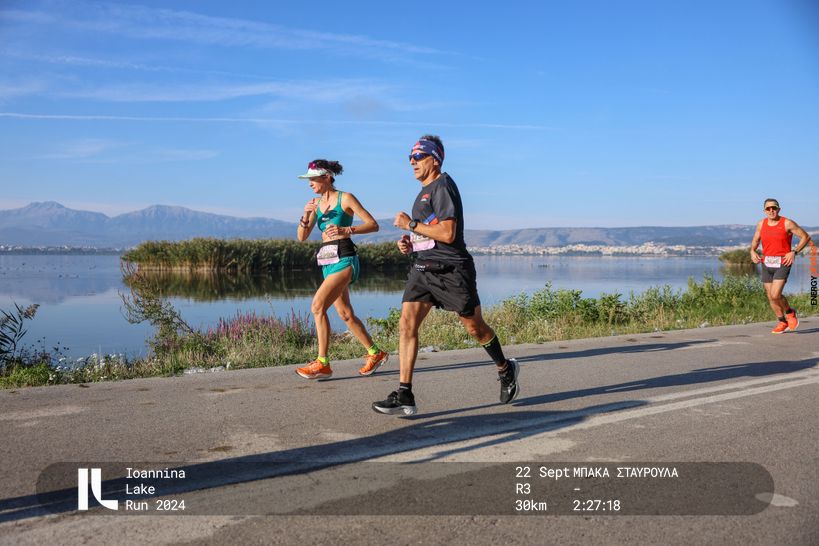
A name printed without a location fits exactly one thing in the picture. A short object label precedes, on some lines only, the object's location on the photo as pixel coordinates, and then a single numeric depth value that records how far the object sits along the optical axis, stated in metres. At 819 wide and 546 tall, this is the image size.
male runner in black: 5.59
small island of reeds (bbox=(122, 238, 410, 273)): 39.44
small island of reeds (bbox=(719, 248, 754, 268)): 54.86
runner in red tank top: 11.70
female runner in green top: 7.17
